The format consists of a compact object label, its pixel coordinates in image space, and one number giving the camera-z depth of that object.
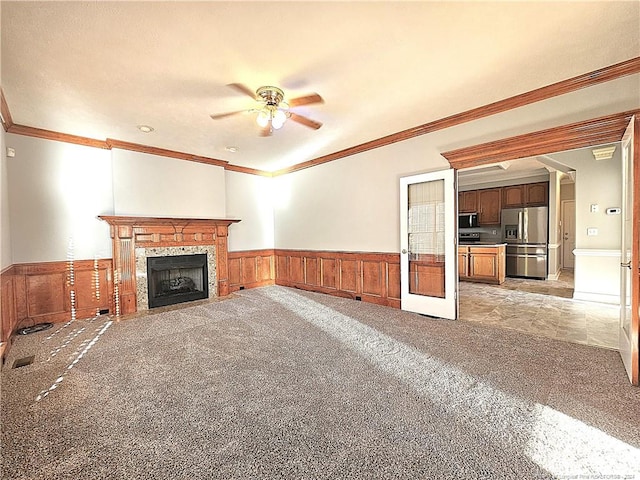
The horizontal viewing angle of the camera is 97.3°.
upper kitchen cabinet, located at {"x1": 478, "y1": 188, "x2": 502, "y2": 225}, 7.47
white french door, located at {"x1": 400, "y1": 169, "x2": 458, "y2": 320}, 3.72
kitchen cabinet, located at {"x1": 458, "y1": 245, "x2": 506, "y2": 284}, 6.17
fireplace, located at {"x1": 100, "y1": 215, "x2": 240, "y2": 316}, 4.29
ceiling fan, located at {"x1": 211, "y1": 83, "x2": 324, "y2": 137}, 2.73
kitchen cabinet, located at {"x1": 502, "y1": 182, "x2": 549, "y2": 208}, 6.80
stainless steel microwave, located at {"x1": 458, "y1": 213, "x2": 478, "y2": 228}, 7.79
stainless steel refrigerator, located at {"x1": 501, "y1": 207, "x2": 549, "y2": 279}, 6.63
